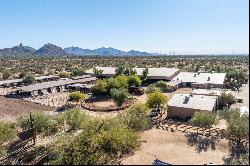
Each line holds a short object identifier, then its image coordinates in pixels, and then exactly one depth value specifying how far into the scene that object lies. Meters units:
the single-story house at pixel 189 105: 28.26
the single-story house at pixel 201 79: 45.84
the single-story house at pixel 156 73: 53.03
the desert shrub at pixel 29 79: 53.69
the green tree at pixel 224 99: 33.73
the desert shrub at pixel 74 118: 24.99
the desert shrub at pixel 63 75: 61.80
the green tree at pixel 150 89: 42.04
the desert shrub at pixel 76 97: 37.31
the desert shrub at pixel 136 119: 22.92
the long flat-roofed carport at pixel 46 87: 44.31
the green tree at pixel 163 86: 45.21
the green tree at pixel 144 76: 52.76
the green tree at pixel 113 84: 40.48
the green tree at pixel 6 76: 63.27
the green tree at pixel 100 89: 41.35
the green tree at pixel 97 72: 60.44
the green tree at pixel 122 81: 41.60
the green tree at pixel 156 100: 30.31
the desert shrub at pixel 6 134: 22.36
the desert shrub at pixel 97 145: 17.32
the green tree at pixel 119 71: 56.49
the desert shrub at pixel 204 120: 22.95
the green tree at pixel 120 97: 34.46
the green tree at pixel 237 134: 18.40
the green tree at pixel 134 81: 46.16
